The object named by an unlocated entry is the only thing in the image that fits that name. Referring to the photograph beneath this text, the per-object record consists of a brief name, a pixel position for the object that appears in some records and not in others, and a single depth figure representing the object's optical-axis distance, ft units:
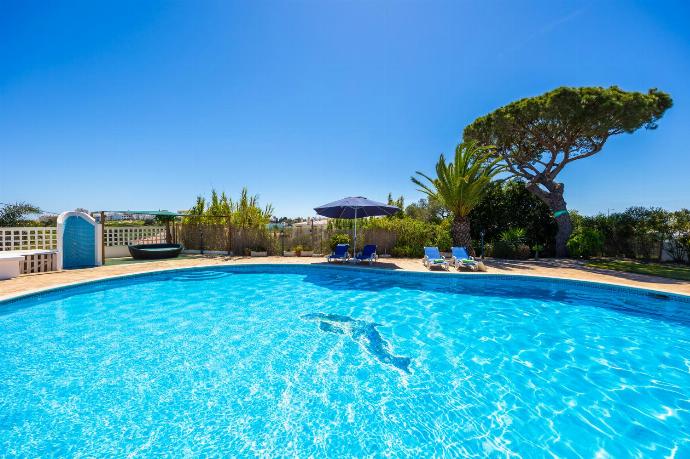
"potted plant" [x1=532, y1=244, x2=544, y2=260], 46.76
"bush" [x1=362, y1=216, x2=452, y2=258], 48.70
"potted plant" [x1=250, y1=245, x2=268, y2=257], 49.95
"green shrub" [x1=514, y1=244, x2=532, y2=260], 46.23
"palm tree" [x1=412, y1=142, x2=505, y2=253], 45.88
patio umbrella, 38.83
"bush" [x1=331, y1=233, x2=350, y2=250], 49.57
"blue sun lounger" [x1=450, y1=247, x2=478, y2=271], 36.04
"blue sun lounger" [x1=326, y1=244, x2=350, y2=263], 42.04
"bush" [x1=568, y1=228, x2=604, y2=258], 45.70
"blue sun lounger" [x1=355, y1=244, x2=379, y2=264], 40.81
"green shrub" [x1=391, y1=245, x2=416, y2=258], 48.62
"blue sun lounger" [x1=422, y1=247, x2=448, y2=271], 37.35
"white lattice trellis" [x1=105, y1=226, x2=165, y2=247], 45.55
